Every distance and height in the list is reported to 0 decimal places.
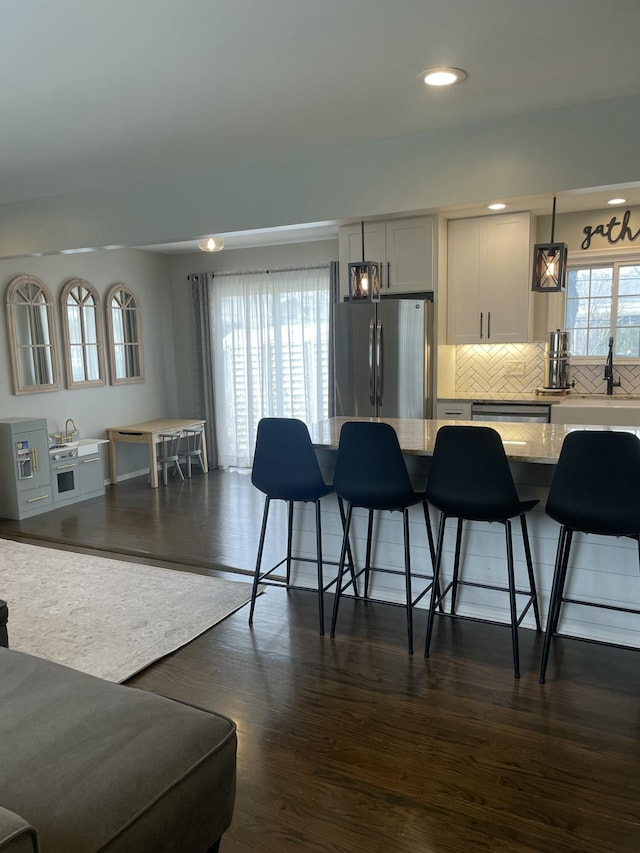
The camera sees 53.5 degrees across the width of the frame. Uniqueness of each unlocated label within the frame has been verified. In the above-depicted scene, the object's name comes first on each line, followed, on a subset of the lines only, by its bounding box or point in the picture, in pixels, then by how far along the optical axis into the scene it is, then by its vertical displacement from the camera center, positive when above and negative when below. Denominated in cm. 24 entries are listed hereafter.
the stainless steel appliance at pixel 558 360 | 562 -30
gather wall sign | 538 +79
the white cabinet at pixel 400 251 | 538 +67
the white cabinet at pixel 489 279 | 541 +41
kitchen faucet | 557 -47
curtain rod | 691 +70
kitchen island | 303 -114
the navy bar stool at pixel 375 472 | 307 -69
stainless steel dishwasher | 521 -71
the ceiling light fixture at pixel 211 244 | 532 +76
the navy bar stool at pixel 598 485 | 255 -65
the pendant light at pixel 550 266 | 326 +30
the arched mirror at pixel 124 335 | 712 +1
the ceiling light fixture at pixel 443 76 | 257 +103
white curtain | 709 -21
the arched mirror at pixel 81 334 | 655 +3
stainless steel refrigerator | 530 -21
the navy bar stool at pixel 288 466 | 329 -70
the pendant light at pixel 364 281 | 367 +28
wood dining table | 680 -107
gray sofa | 130 -97
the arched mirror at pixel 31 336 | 600 +2
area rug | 312 -154
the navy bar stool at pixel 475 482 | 282 -70
